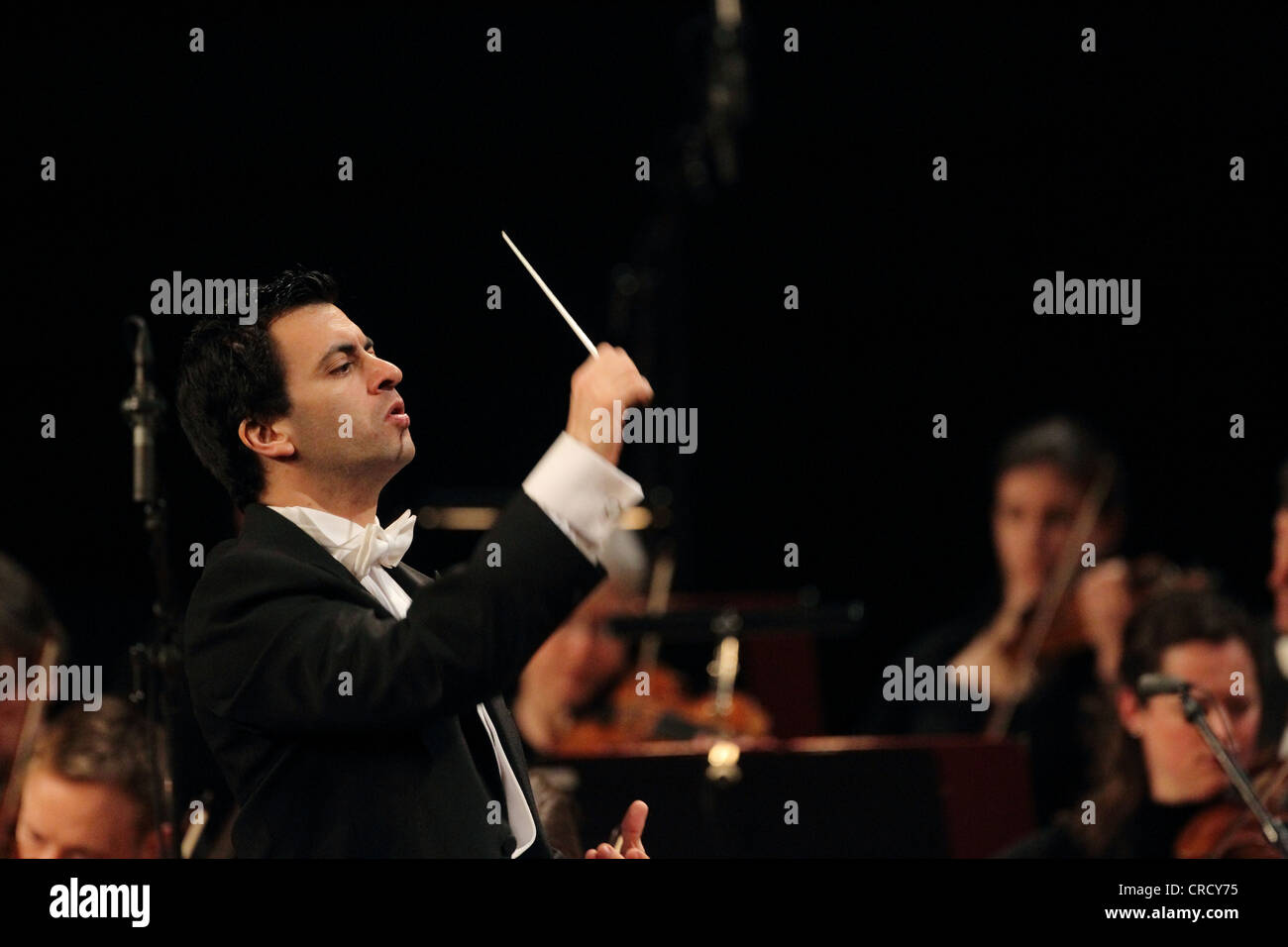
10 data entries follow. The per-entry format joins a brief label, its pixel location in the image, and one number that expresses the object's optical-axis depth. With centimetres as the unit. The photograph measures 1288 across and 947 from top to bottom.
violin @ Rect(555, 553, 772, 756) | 829
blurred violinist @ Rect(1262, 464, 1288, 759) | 748
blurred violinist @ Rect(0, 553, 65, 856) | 679
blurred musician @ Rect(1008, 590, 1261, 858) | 702
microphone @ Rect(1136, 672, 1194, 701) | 539
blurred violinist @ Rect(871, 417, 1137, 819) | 942
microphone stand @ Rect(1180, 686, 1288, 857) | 494
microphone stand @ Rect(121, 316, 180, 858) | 570
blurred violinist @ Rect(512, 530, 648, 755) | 965
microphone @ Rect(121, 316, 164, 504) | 569
